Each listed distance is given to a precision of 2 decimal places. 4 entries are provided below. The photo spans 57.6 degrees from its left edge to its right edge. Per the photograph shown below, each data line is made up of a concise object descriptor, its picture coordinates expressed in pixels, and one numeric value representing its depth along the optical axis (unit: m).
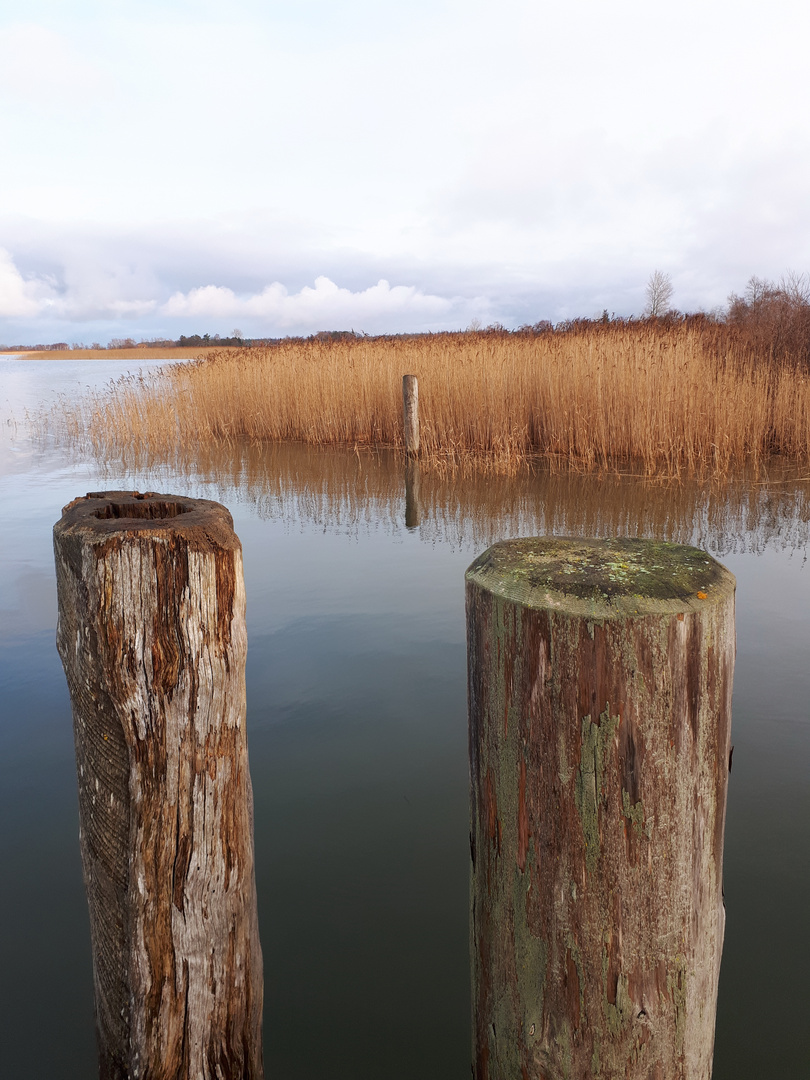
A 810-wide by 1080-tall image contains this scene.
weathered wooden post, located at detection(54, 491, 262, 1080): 1.34
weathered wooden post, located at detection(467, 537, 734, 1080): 1.00
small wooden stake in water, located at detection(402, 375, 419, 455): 9.35
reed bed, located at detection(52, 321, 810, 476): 8.65
